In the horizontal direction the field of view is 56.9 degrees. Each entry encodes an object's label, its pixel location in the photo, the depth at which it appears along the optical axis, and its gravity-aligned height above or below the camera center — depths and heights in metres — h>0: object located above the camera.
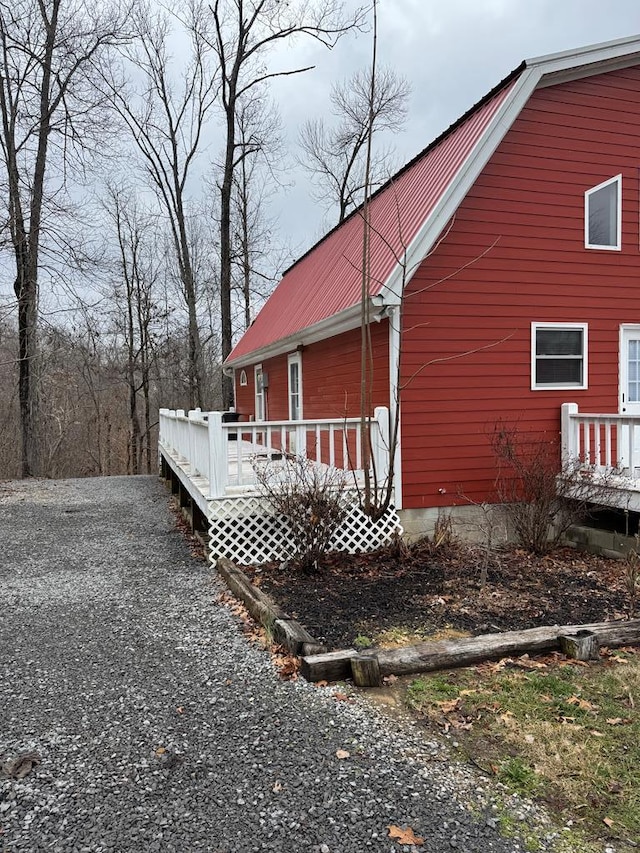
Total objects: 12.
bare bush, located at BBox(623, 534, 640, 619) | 5.14 -1.60
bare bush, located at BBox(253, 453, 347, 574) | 6.19 -1.08
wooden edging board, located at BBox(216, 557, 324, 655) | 3.99 -1.63
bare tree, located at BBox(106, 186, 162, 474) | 26.27 +5.34
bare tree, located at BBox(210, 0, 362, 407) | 19.89 +11.11
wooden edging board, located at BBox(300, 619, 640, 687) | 3.69 -1.63
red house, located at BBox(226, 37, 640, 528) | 7.26 +1.57
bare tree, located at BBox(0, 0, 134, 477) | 16.62 +7.72
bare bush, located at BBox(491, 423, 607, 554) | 7.18 -1.05
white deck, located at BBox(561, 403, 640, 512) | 6.74 -0.63
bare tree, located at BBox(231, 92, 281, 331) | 23.13 +7.28
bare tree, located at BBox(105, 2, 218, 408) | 21.83 +11.40
